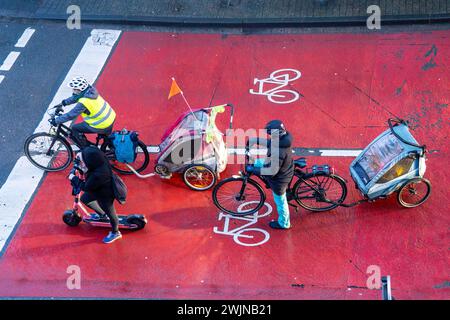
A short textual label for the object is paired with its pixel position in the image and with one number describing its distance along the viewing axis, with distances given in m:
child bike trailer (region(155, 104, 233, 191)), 18.39
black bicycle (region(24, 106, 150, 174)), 19.50
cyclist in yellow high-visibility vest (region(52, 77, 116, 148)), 18.02
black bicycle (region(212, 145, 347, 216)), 17.17
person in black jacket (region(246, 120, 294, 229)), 15.62
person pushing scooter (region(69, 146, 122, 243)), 15.27
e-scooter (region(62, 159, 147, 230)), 17.78
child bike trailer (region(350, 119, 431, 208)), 16.80
